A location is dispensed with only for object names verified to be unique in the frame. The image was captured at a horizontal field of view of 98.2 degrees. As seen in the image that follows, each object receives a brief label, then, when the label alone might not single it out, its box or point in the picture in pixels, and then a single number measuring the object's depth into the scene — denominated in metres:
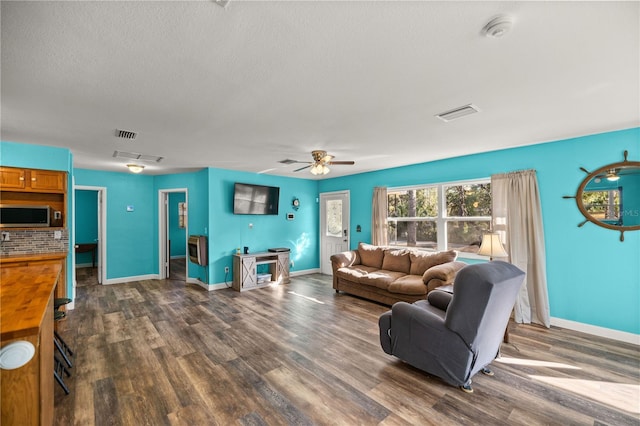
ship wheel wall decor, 3.27
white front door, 6.80
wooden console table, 5.63
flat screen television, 5.93
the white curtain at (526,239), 3.83
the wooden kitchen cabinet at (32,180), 3.79
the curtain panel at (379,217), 5.82
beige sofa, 4.05
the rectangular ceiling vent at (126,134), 3.32
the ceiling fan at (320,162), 4.09
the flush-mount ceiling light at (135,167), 5.17
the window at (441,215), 4.63
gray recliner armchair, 2.23
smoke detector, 1.48
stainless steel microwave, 3.82
